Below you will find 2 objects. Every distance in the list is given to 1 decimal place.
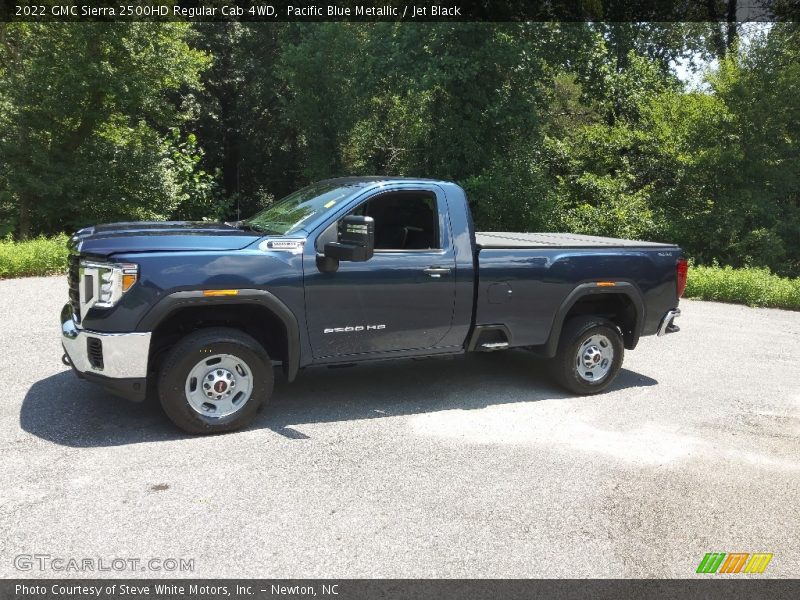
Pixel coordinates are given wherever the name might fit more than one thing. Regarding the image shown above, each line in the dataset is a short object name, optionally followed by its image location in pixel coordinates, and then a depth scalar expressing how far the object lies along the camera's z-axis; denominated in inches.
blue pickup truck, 196.4
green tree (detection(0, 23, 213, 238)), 720.3
